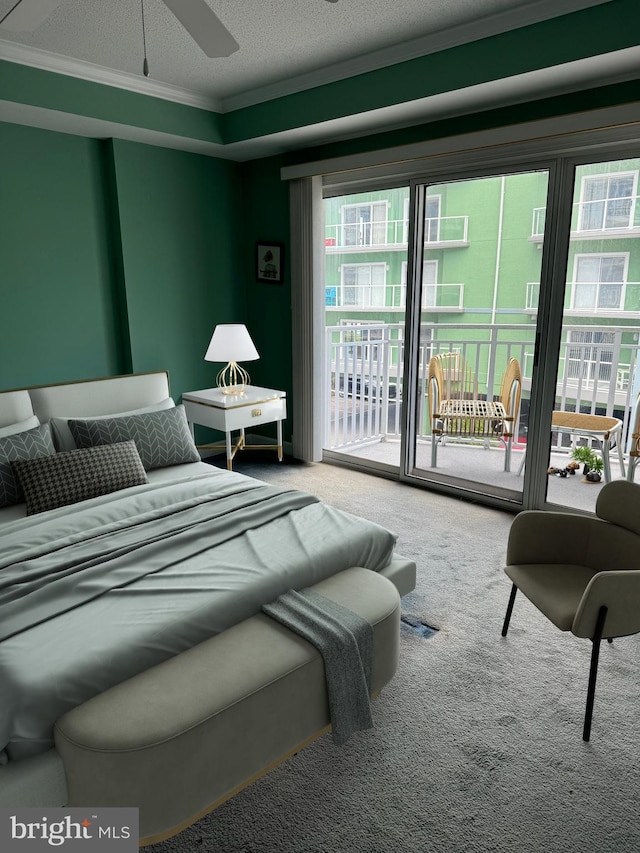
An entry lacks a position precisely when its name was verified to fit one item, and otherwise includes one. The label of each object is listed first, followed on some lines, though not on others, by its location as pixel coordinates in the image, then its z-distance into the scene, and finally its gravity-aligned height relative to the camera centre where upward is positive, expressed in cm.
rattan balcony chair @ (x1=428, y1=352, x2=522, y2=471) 470 -84
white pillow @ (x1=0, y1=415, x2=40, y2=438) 306 -65
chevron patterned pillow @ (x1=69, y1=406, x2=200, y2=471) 324 -73
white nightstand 437 -80
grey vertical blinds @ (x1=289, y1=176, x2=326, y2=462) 456 -9
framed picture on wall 491 +33
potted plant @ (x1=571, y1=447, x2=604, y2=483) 454 -121
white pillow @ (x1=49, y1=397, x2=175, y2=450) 325 -71
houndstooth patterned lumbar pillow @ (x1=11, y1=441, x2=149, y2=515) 279 -83
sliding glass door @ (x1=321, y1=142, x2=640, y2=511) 379 -22
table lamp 440 -32
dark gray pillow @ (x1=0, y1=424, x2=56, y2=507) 285 -73
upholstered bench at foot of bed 151 -113
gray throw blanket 191 -111
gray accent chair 206 -98
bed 155 -99
